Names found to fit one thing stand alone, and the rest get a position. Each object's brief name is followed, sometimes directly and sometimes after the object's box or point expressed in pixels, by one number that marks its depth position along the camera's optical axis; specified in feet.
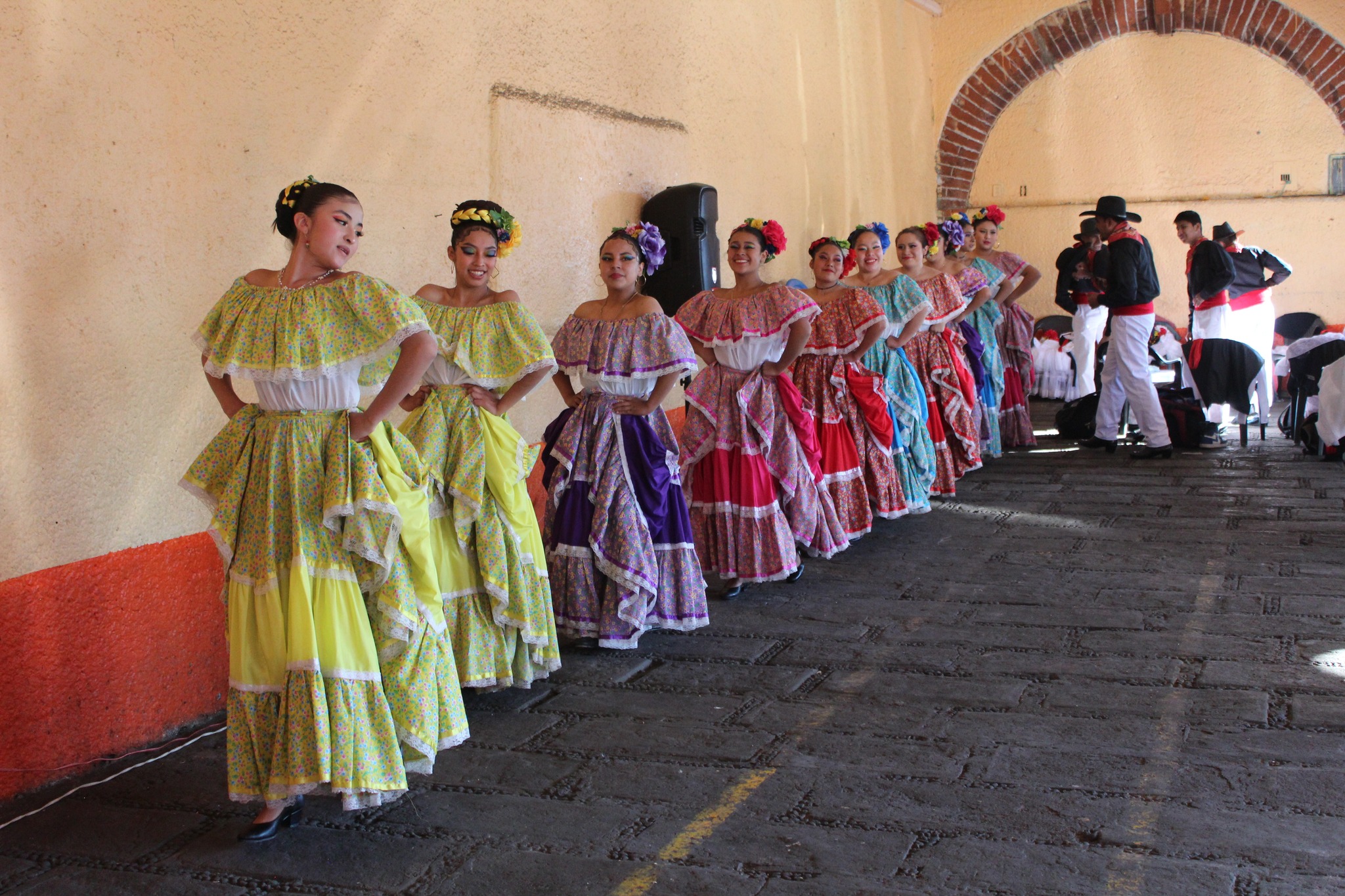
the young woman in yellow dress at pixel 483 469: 11.91
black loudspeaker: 19.62
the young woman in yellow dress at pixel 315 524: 8.89
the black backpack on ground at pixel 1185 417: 26.63
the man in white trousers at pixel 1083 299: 29.55
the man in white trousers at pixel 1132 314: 24.44
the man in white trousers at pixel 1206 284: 26.20
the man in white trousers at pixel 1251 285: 28.30
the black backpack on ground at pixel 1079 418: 28.50
